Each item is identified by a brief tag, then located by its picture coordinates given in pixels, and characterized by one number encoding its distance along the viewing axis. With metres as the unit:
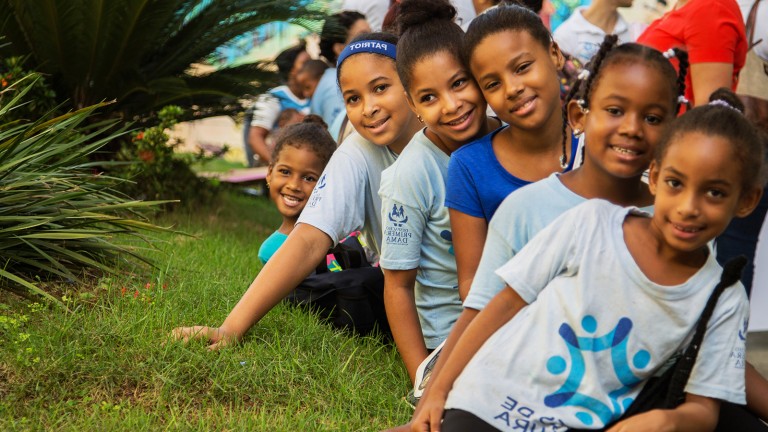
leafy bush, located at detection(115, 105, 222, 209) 6.55
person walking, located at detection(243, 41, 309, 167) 8.17
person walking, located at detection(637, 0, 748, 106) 4.49
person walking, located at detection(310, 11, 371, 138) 6.92
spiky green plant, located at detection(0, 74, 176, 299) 4.17
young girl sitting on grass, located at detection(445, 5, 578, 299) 3.43
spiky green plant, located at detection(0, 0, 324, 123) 6.05
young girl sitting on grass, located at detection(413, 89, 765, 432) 2.61
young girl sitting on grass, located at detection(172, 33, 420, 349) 3.97
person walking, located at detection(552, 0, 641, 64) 5.62
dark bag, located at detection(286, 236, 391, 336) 4.27
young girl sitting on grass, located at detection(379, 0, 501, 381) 3.67
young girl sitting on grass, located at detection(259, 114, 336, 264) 4.82
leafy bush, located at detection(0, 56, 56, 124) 5.68
